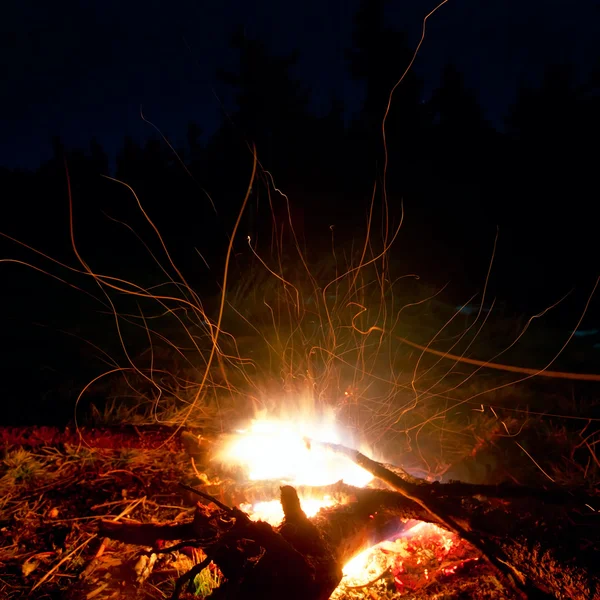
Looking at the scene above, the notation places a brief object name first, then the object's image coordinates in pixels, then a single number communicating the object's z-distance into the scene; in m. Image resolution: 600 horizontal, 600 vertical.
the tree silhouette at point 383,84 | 14.58
